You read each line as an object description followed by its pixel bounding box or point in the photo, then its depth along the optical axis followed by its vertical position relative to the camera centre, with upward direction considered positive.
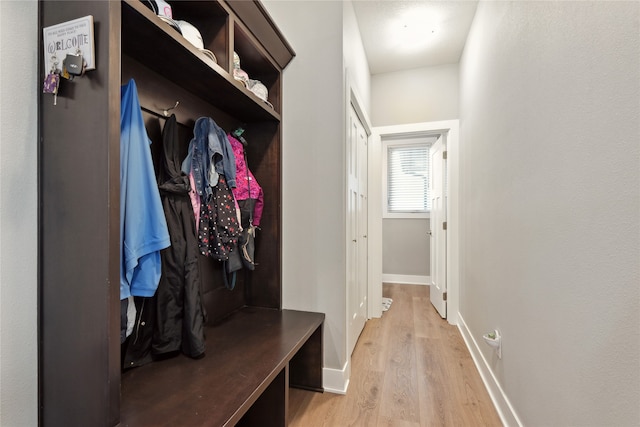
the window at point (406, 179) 4.56 +0.53
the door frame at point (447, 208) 2.89 +0.06
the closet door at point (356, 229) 2.09 -0.15
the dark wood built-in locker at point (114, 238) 0.78 -0.08
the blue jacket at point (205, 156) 1.34 +0.26
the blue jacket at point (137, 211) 0.94 +0.00
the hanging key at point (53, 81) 0.81 +0.37
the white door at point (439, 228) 3.04 -0.19
